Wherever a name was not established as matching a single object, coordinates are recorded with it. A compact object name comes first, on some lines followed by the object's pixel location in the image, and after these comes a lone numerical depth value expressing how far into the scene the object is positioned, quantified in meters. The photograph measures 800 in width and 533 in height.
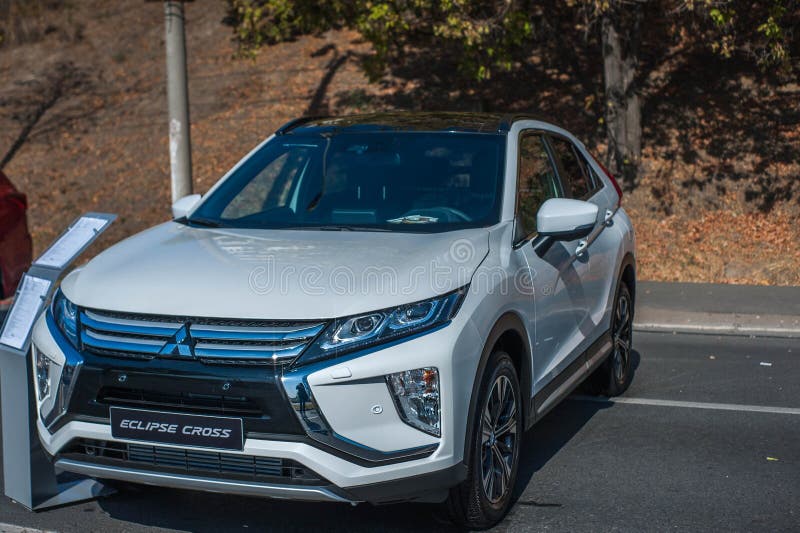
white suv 3.80
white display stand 4.58
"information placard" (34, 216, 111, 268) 4.61
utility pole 11.12
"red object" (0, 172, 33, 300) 8.15
